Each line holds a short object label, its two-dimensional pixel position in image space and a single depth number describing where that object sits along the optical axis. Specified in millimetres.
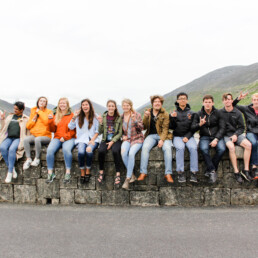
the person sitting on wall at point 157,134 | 4941
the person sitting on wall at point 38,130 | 5406
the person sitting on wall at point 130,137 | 4989
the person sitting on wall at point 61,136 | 5230
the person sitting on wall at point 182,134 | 4898
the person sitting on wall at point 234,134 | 4875
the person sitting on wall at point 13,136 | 5488
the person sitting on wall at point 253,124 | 4930
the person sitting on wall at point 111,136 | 5090
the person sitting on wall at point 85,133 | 5160
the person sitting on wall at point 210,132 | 4883
